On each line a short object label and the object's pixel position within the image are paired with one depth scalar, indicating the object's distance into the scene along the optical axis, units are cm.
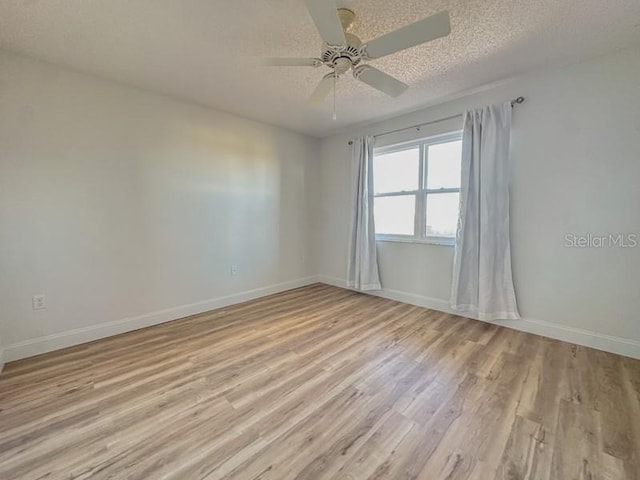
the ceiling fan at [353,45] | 141
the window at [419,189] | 323
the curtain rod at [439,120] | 266
